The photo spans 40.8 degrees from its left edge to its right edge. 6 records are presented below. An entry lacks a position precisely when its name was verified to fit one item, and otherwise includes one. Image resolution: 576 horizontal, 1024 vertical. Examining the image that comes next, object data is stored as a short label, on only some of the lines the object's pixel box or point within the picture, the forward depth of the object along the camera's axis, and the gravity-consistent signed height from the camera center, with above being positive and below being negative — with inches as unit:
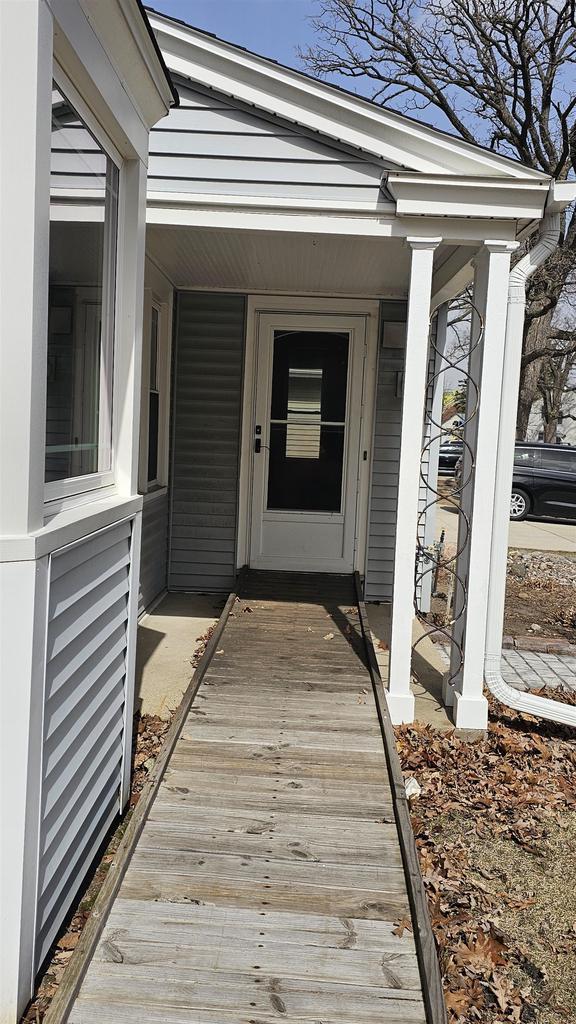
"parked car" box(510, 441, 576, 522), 541.0 -16.3
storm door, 263.0 +0.3
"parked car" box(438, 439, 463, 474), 1002.8 -13.2
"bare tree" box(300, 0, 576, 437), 678.5 +349.2
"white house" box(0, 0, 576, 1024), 75.7 +16.2
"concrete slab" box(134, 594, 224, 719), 176.7 -57.2
